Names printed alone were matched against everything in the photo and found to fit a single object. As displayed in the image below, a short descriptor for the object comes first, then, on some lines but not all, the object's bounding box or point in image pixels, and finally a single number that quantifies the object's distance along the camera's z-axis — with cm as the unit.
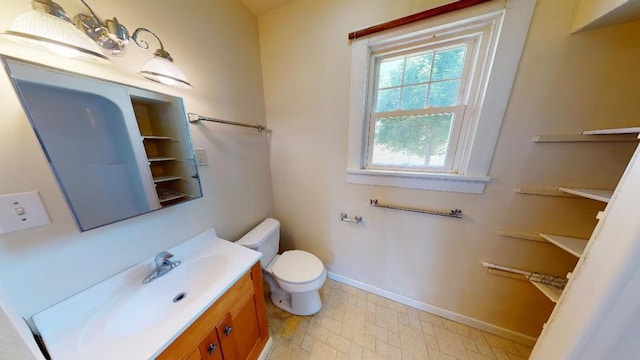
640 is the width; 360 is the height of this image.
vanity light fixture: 54
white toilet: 133
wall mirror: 61
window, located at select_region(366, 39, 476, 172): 113
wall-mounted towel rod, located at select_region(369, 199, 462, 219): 121
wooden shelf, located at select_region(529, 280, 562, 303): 96
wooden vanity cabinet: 71
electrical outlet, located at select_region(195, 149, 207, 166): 111
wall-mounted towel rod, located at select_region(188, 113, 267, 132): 105
